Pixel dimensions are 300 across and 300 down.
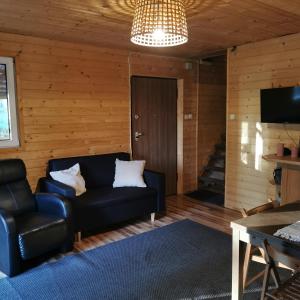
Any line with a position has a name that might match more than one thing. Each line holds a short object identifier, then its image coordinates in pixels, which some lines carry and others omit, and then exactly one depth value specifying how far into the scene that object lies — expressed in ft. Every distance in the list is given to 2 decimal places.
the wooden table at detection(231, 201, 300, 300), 5.48
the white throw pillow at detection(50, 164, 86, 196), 11.82
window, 11.44
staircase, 17.77
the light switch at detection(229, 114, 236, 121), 14.39
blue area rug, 8.07
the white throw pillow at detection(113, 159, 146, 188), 13.29
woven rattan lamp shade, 6.32
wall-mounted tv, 11.43
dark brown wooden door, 15.60
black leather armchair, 8.78
